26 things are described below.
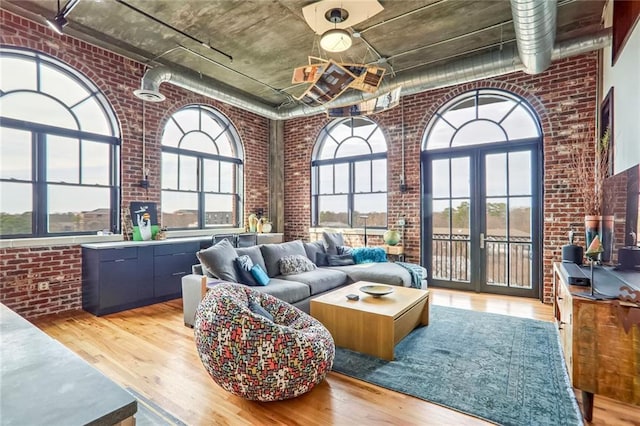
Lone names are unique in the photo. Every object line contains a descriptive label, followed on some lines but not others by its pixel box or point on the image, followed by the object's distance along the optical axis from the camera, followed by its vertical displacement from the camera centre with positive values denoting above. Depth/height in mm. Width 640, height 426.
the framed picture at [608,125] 3443 +997
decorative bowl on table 3281 -790
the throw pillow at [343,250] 5231 -585
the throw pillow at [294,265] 4242 -681
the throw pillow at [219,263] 3553 -543
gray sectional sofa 3564 -781
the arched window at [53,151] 3902 +824
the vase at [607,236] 3203 -231
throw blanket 4402 -832
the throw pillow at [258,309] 2445 -721
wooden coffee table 2822 -963
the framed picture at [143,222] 4773 -121
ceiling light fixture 3195 +1743
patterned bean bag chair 2057 -894
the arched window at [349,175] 6254 +781
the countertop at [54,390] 597 -363
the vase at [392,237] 5602 -407
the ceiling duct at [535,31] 2775 +1740
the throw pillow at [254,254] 4082 -511
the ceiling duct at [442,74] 3803 +1905
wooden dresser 1937 -848
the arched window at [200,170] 5566 +806
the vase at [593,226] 3332 -134
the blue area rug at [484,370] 2137 -1252
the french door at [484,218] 4953 -81
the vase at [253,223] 6723 -193
